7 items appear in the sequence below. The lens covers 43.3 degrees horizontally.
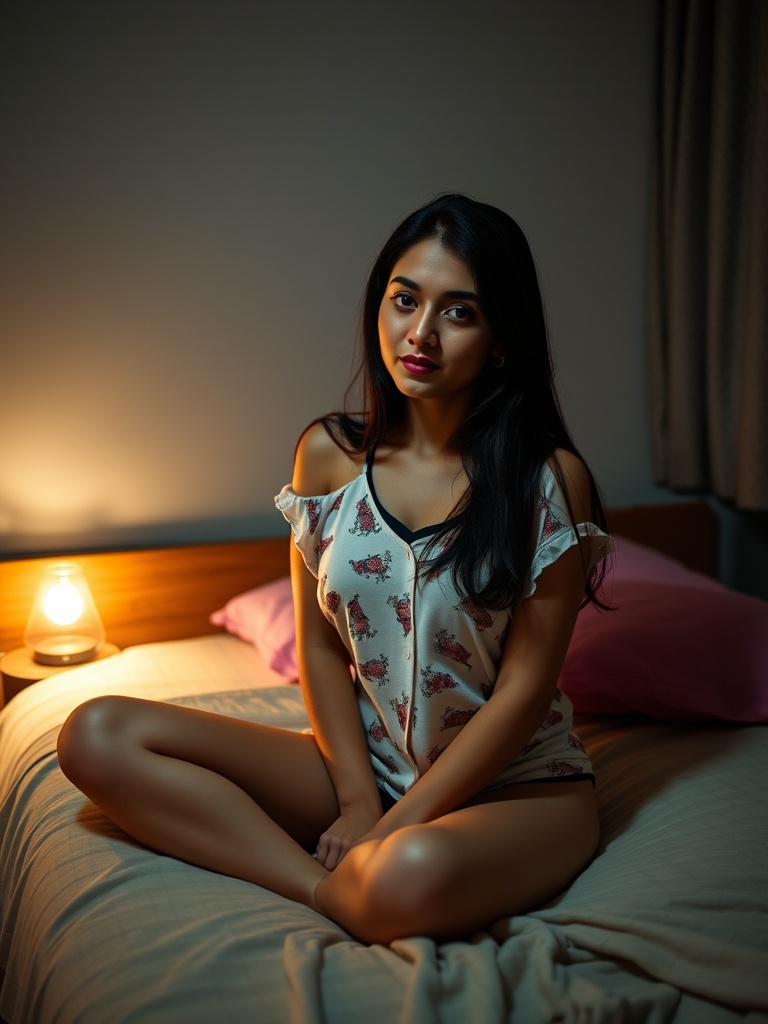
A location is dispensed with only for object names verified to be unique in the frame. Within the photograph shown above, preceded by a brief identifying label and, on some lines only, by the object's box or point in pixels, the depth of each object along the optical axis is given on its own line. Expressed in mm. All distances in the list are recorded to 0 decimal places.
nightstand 1931
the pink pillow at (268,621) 2018
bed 1015
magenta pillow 1671
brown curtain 2309
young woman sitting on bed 1263
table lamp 2014
